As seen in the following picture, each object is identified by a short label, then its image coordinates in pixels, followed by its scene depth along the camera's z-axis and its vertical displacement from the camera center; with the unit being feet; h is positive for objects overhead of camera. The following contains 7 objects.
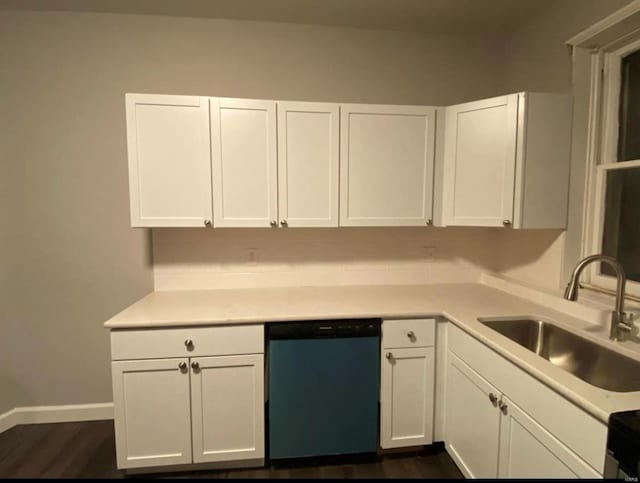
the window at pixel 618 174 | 5.42 +0.76
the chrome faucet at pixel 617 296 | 4.36 -1.08
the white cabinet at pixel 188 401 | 5.47 -3.17
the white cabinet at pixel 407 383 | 5.93 -3.06
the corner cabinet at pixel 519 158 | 5.86 +1.10
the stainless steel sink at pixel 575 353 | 4.25 -2.04
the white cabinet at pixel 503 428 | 3.35 -2.72
